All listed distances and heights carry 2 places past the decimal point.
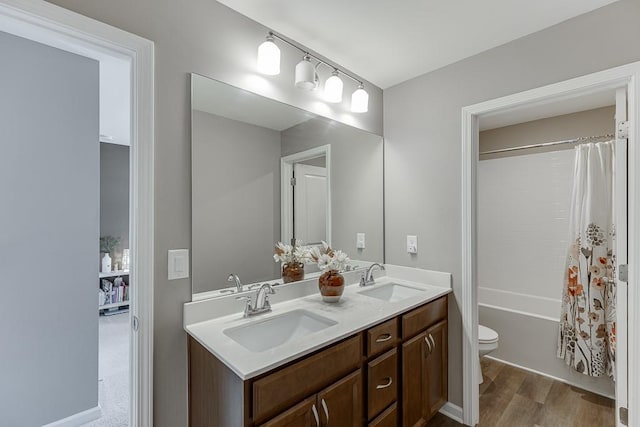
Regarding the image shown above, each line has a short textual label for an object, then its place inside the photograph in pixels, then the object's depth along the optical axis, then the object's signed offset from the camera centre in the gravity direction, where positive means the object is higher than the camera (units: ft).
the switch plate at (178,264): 4.34 -0.75
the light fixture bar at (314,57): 5.69 +3.36
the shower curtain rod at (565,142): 8.57 +2.24
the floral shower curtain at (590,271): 7.52 -1.53
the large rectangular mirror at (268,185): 4.82 +0.59
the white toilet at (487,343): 7.75 -3.39
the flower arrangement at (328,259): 5.89 -0.92
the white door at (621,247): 4.93 -0.56
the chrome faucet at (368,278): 7.21 -1.57
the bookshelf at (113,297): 13.75 -3.97
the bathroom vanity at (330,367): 3.43 -2.14
